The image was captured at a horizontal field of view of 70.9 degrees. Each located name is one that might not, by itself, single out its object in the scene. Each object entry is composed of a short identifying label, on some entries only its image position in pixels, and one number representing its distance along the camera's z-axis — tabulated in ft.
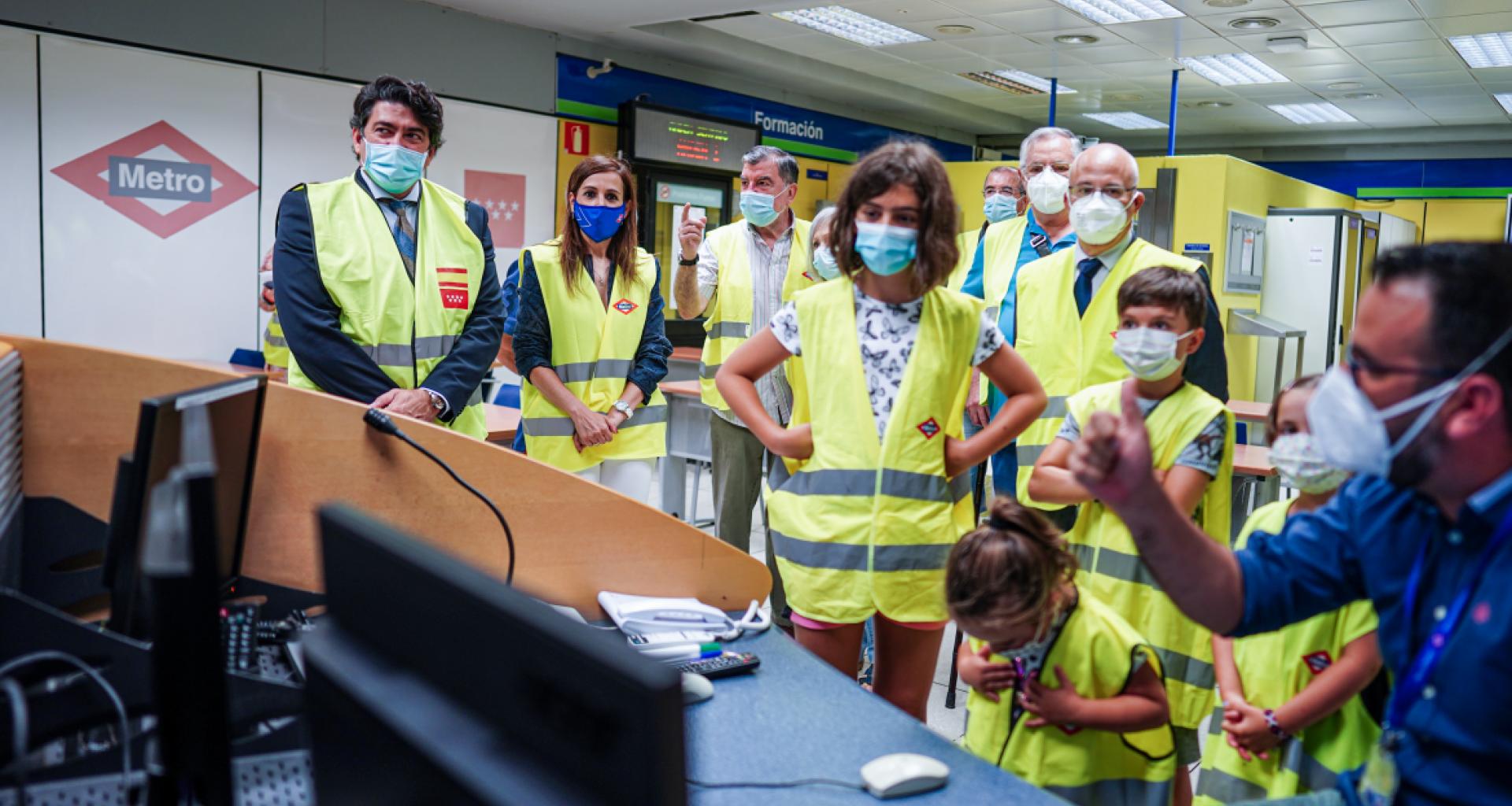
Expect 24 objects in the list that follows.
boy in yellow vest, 6.23
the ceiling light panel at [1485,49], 22.41
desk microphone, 5.05
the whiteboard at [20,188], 15.23
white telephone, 5.20
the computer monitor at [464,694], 1.66
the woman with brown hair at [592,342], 9.67
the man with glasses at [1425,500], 2.91
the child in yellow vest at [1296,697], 5.21
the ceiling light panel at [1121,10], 20.71
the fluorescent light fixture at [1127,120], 35.17
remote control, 4.67
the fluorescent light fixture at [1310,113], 31.78
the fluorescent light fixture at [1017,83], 28.76
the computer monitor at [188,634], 2.32
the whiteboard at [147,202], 15.96
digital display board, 23.80
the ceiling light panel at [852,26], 22.41
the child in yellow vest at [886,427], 5.74
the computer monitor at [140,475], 3.35
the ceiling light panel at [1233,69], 25.70
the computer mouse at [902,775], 3.65
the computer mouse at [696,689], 4.38
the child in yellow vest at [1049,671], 4.66
